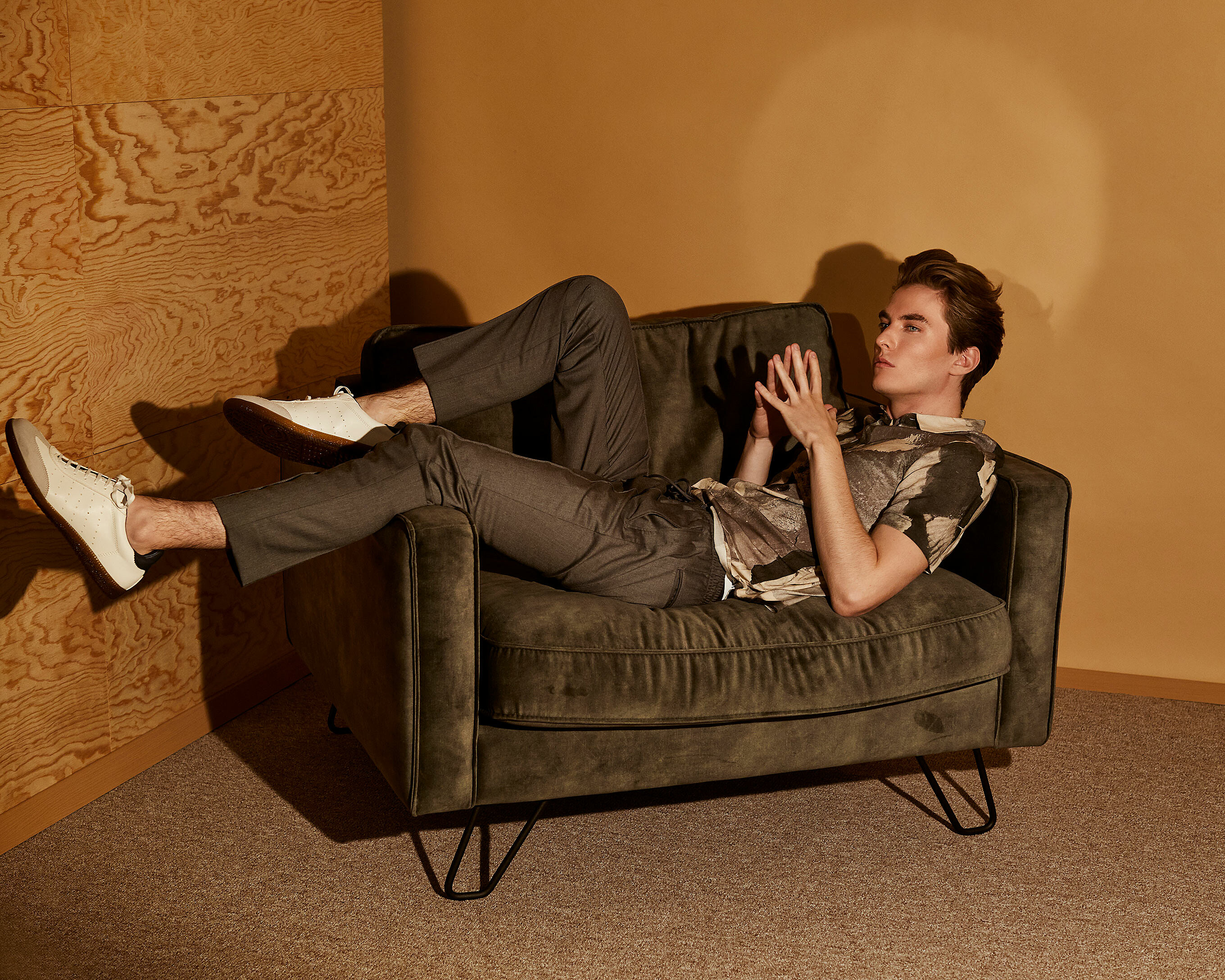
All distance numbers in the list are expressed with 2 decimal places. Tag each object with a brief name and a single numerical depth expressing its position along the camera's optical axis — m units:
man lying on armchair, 1.67
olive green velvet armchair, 1.72
